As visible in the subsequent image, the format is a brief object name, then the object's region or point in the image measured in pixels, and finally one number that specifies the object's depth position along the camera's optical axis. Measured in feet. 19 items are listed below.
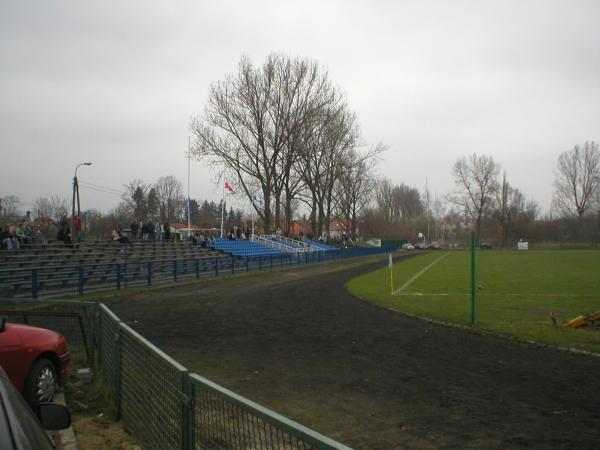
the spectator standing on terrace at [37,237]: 93.68
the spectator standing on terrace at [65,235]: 91.61
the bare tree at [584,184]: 333.01
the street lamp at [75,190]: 115.44
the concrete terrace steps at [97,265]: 61.21
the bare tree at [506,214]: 362.74
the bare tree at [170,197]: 336.61
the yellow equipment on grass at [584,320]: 41.32
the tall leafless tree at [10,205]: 224.66
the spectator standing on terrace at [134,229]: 113.58
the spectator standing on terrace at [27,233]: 86.89
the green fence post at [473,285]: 43.29
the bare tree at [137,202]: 262.88
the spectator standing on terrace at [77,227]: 99.89
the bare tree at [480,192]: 353.51
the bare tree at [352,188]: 205.57
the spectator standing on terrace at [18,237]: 80.94
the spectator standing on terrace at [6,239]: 78.84
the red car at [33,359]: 20.20
